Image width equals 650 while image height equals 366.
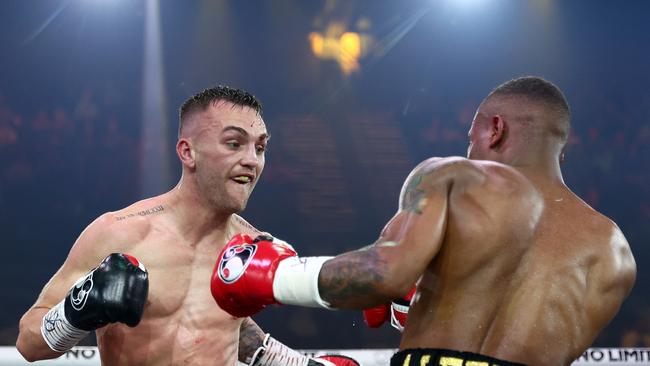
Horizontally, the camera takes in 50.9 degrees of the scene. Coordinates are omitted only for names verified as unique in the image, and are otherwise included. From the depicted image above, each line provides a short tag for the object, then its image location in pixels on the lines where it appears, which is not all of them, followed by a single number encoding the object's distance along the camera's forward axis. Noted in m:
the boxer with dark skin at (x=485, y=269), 1.39
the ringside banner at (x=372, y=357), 3.04
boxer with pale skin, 1.82
